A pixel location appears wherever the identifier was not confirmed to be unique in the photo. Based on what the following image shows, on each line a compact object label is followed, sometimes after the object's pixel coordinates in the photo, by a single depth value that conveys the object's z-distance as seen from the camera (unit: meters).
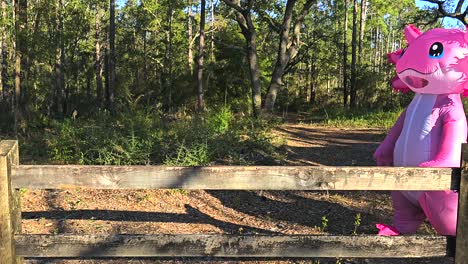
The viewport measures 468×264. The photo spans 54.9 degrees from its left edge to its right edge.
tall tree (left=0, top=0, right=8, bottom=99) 17.60
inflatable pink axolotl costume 4.13
